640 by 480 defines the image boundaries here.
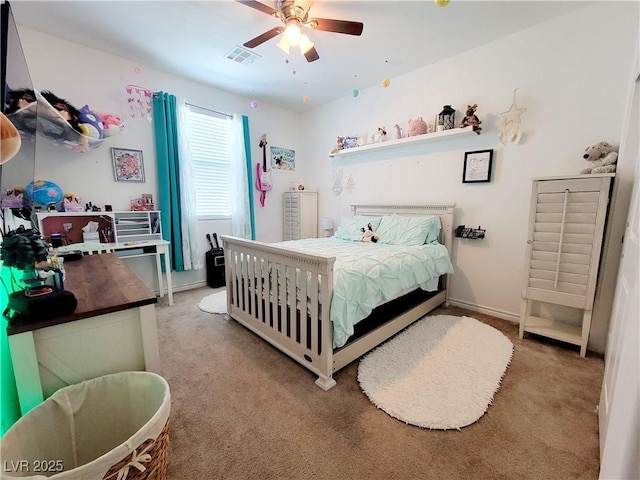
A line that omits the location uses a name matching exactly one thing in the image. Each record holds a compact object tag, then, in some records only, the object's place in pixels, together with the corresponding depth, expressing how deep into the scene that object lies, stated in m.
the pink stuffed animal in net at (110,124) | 2.71
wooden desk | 0.86
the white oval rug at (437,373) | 1.48
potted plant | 0.83
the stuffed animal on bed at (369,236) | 3.07
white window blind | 3.57
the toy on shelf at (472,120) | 2.58
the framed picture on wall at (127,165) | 2.99
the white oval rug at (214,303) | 2.90
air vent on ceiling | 2.68
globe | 2.35
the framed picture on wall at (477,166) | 2.66
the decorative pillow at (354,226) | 3.29
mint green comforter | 1.67
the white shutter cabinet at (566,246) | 1.90
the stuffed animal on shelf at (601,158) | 1.92
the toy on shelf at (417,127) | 2.97
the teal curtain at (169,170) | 3.17
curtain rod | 3.45
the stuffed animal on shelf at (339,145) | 3.87
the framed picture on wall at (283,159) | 4.38
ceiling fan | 1.81
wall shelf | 2.69
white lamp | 4.14
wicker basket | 0.73
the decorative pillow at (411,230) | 2.80
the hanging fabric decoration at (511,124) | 2.46
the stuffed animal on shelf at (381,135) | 3.35
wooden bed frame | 1.64
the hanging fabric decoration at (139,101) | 2.99
